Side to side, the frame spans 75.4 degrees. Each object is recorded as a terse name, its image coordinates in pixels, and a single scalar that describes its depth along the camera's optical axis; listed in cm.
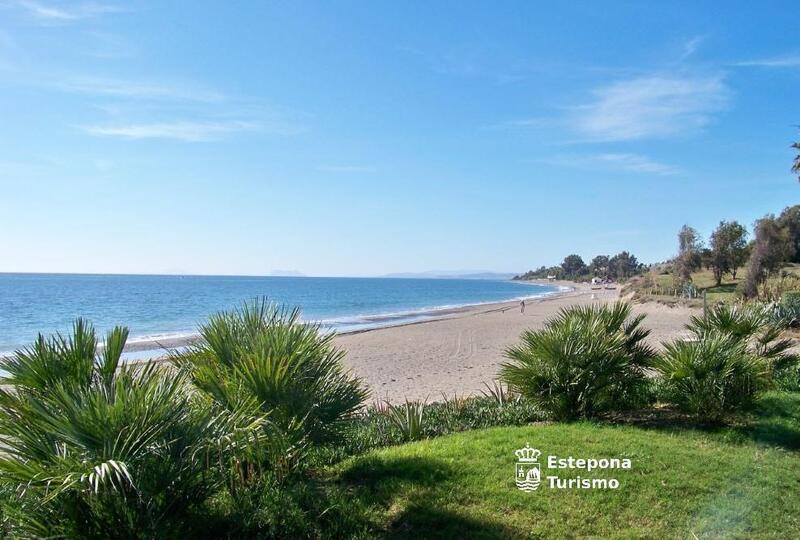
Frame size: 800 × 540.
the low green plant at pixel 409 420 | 723
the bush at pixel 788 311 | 1763
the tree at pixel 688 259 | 5438
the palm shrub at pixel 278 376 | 416
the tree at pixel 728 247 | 4916
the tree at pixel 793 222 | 5401
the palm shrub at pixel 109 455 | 286
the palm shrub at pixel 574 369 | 700
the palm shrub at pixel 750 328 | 860
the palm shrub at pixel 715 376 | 660
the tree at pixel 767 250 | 3409
